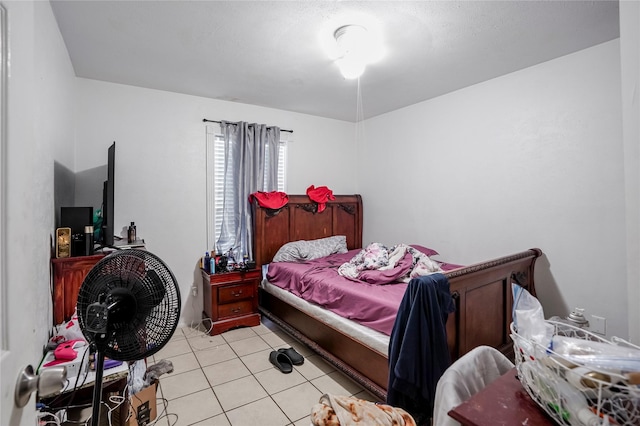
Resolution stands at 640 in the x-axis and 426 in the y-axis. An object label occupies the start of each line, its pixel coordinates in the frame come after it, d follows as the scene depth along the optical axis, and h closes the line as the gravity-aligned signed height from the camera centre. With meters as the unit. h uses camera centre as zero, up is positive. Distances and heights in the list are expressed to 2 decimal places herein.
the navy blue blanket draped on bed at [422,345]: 1.68 -0.73
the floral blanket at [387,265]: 2.76 -0.49
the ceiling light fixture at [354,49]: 2.17 +1.26
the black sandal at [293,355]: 2.61 -1.22
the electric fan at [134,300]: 1.06 -0.29
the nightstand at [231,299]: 3.25 -0.91
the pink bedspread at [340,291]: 2.21 -0.64
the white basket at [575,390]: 0.63 -0.40
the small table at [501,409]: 0.78 -0.52
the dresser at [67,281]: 2.01 -0.42
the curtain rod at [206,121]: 3.56 +1.12
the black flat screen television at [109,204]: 2.33 +0.10
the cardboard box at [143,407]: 1.77 -1.14
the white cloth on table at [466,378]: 0.97 -0.58
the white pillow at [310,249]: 3.66 -0.42
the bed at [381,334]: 1.98 -0.86
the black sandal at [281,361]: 2.52 -1.24
